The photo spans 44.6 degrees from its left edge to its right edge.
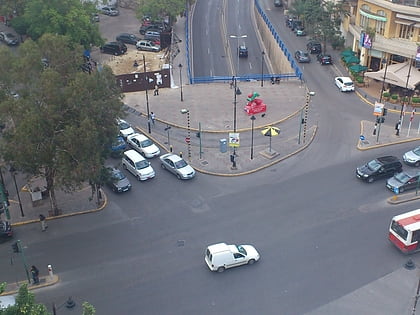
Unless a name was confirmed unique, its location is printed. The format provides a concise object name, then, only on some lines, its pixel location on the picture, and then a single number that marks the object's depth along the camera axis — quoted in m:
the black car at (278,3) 96.38
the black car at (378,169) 40.19
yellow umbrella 43.50
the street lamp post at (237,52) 71.26
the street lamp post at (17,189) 35.29
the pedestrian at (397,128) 47.12
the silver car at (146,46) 73.81
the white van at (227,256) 30.91
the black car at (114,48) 72.12
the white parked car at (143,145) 44.72
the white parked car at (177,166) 41.25
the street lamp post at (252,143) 44.71
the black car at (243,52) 77.19
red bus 31.77
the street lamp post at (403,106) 47.21
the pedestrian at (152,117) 50.56
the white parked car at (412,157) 42.25
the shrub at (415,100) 52.47
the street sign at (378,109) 45.00
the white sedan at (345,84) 56.69
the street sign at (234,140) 42.28
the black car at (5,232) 34.43
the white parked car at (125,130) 47.16
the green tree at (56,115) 31.02
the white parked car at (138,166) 41.34
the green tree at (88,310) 19.81
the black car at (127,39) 76.44
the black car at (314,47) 68.75
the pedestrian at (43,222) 35.12
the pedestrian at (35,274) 30.60
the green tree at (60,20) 63.56
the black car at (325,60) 64.62
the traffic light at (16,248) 28.83
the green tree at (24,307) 19.25
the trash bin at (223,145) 44.16
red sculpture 51.62
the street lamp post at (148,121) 49.41
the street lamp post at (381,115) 45.14
